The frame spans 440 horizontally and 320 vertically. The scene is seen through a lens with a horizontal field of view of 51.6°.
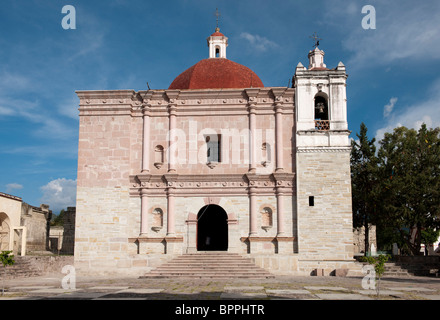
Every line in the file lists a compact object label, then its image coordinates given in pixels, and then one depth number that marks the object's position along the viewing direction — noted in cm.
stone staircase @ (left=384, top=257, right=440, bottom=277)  2142
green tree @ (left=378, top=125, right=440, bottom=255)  2419
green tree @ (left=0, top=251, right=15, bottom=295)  1372
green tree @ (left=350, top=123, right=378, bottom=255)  2577
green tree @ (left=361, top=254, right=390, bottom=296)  1235
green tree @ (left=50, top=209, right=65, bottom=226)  6759
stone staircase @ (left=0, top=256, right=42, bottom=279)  1909
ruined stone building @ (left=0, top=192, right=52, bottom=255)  2416
